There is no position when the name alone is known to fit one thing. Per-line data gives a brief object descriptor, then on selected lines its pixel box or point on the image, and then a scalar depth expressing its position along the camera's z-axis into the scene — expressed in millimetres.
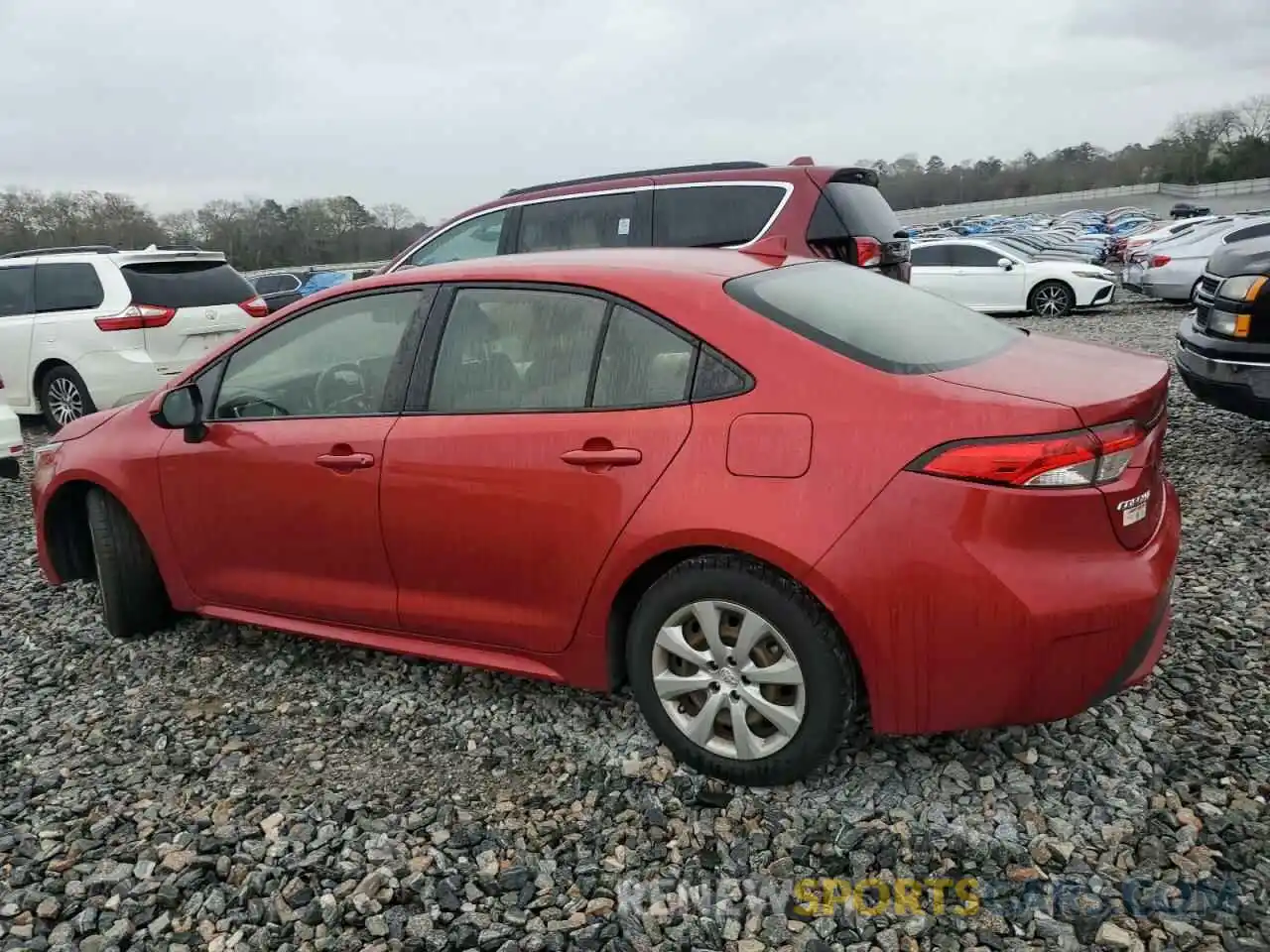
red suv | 5863
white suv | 7836
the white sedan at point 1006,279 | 14891
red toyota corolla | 2256
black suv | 4762
